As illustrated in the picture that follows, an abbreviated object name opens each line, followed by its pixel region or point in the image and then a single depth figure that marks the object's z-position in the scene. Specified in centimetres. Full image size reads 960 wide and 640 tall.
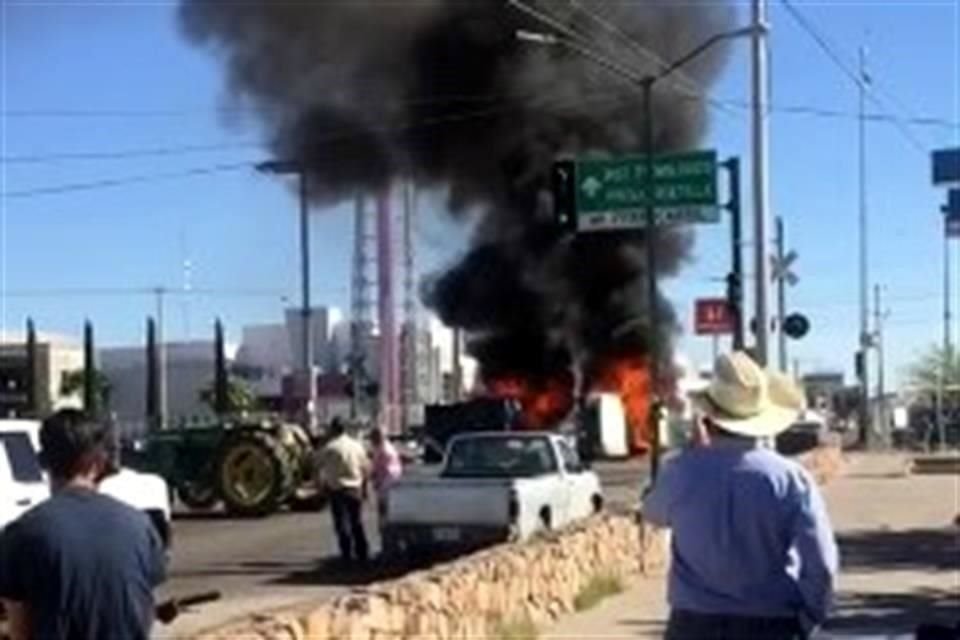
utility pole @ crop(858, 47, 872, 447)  6738
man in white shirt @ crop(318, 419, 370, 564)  2114
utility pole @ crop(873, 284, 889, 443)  8165
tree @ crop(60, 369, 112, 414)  8491
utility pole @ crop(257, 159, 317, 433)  4709
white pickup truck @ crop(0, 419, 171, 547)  1603
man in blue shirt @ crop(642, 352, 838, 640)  550
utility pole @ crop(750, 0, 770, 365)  2820
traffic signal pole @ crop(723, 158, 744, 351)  3162
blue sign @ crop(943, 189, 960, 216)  3128
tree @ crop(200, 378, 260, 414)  7600
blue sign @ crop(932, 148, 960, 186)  3030
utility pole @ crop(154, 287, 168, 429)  9366
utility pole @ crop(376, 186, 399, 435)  8838
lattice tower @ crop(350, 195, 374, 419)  8619
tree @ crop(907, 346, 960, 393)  10012
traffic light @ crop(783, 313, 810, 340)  4206
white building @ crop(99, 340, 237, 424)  10194
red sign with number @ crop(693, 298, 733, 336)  4547
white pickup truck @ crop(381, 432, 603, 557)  2061
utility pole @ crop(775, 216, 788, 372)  3578
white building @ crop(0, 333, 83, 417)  7028
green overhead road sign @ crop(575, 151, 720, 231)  3033
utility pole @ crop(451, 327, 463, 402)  7438
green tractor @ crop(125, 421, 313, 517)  3241
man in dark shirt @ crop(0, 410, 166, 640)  506
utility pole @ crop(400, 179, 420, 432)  9200
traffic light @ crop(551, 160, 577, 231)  2945
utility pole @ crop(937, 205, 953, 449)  6838
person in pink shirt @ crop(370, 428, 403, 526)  2292
